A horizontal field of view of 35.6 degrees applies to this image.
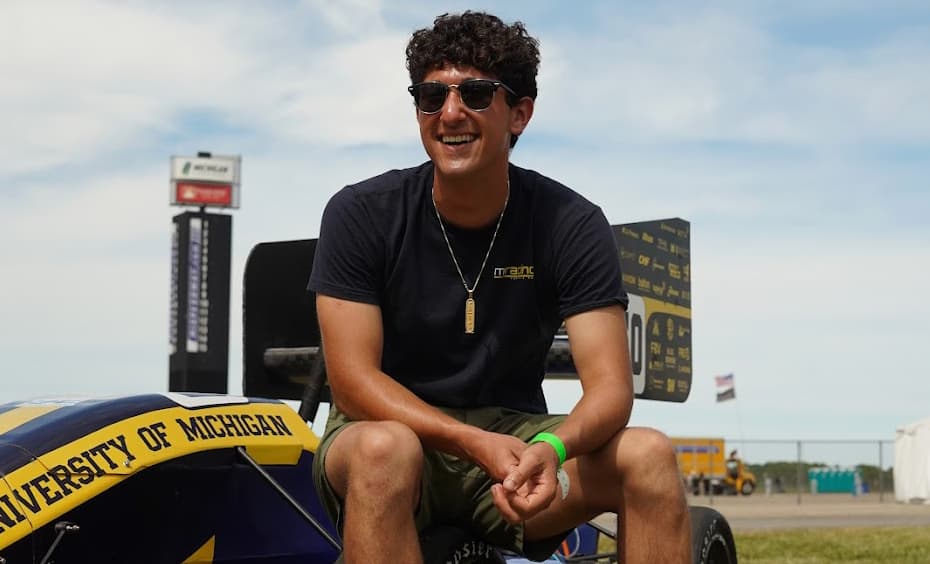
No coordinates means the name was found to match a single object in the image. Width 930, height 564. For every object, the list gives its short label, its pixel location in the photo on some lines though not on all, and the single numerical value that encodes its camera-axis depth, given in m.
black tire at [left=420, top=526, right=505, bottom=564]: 3.16
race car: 3.43
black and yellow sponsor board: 7.35
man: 3.11
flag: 44.88
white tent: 30.62
